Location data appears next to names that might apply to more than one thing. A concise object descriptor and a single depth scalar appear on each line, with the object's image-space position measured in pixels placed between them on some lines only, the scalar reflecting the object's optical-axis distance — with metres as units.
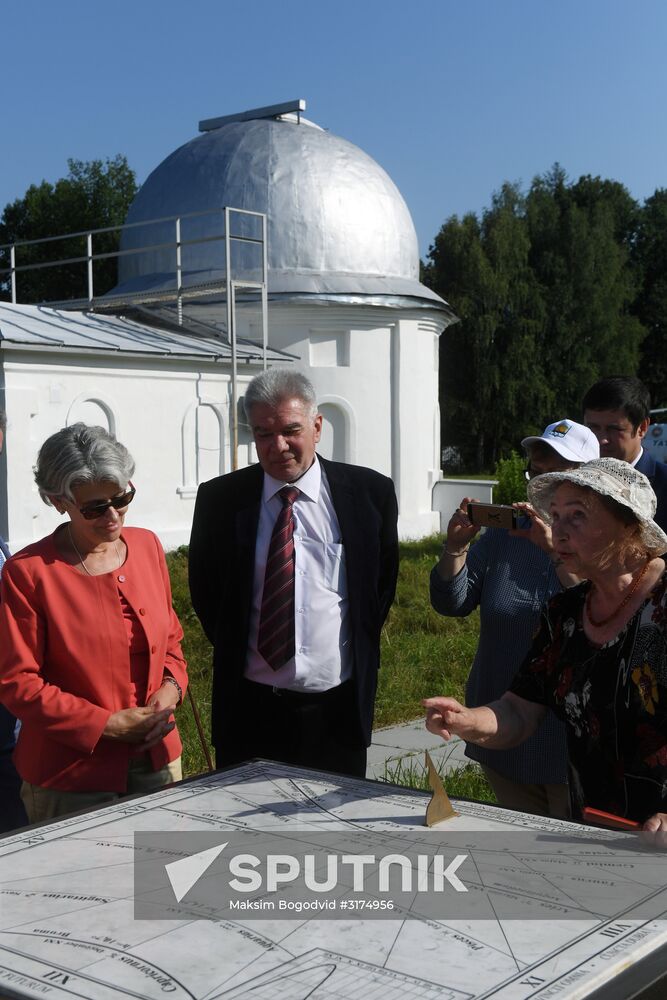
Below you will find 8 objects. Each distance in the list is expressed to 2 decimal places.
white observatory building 16.97
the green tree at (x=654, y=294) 45.88
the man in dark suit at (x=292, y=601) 3.75
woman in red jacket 3.29
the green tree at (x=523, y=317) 40.56
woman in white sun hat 2.68
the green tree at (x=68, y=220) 40.78
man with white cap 3.72
